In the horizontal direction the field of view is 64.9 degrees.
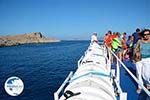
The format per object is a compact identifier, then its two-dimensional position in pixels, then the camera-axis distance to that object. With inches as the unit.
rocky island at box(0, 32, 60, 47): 3423.5
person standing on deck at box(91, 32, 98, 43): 296.1
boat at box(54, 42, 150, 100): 86.4
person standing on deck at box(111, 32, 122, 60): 251.4
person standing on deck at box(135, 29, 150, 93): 105.8
